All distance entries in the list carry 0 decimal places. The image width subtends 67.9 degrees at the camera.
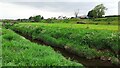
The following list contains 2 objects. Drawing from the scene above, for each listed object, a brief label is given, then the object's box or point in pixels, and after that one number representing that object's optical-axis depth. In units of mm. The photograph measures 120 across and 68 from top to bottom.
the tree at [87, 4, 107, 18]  35826
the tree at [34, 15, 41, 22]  43048
